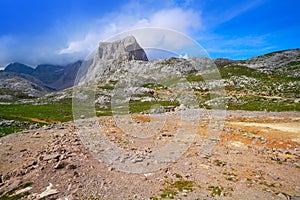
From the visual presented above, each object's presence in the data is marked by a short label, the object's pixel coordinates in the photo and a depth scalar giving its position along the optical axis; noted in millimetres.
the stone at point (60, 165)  13367
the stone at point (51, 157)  14711
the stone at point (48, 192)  10555
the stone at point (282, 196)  10594
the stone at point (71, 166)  13404
